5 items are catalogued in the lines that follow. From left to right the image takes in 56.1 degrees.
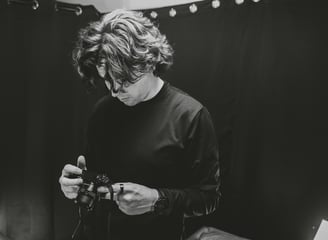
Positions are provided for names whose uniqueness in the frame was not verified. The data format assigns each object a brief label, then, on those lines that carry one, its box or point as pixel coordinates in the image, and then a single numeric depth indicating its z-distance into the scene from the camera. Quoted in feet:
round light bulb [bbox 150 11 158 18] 5.15
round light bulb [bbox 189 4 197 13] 4.66
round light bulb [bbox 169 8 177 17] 4.91
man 2.92
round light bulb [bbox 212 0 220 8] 4.42
